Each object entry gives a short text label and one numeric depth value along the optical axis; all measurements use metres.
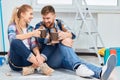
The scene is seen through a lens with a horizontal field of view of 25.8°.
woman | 2.74
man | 2.69
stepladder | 4.15
